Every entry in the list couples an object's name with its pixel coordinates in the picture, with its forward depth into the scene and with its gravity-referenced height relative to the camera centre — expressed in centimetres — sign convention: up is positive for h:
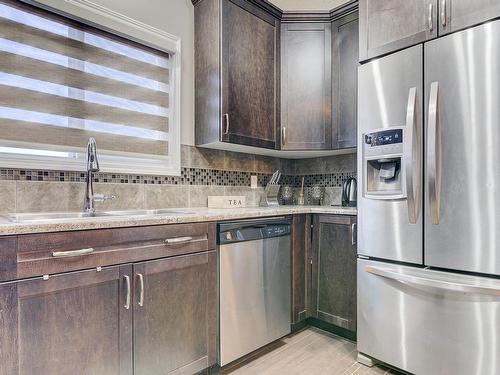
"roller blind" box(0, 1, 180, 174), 161 +55
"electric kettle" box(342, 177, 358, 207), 255 -5
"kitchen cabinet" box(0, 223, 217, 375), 110 -50
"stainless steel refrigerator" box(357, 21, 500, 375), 142 -10
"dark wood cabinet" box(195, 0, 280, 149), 215 +86
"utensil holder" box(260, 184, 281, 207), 276 -8
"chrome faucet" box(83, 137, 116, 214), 171 +4
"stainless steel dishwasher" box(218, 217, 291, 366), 176 -62
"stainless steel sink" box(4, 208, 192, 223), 150 -16
